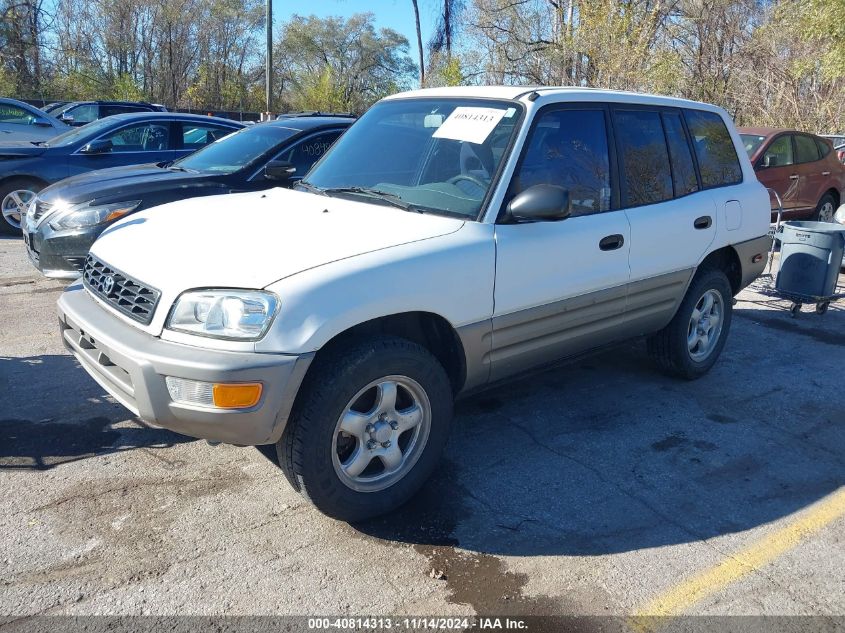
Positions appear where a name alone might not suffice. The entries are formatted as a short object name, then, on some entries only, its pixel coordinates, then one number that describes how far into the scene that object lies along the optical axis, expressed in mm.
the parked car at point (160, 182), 5863
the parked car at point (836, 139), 15339
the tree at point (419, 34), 36197
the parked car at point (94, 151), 8922
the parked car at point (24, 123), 12391
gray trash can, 6801
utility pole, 23250
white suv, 2889
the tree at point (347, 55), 47253
